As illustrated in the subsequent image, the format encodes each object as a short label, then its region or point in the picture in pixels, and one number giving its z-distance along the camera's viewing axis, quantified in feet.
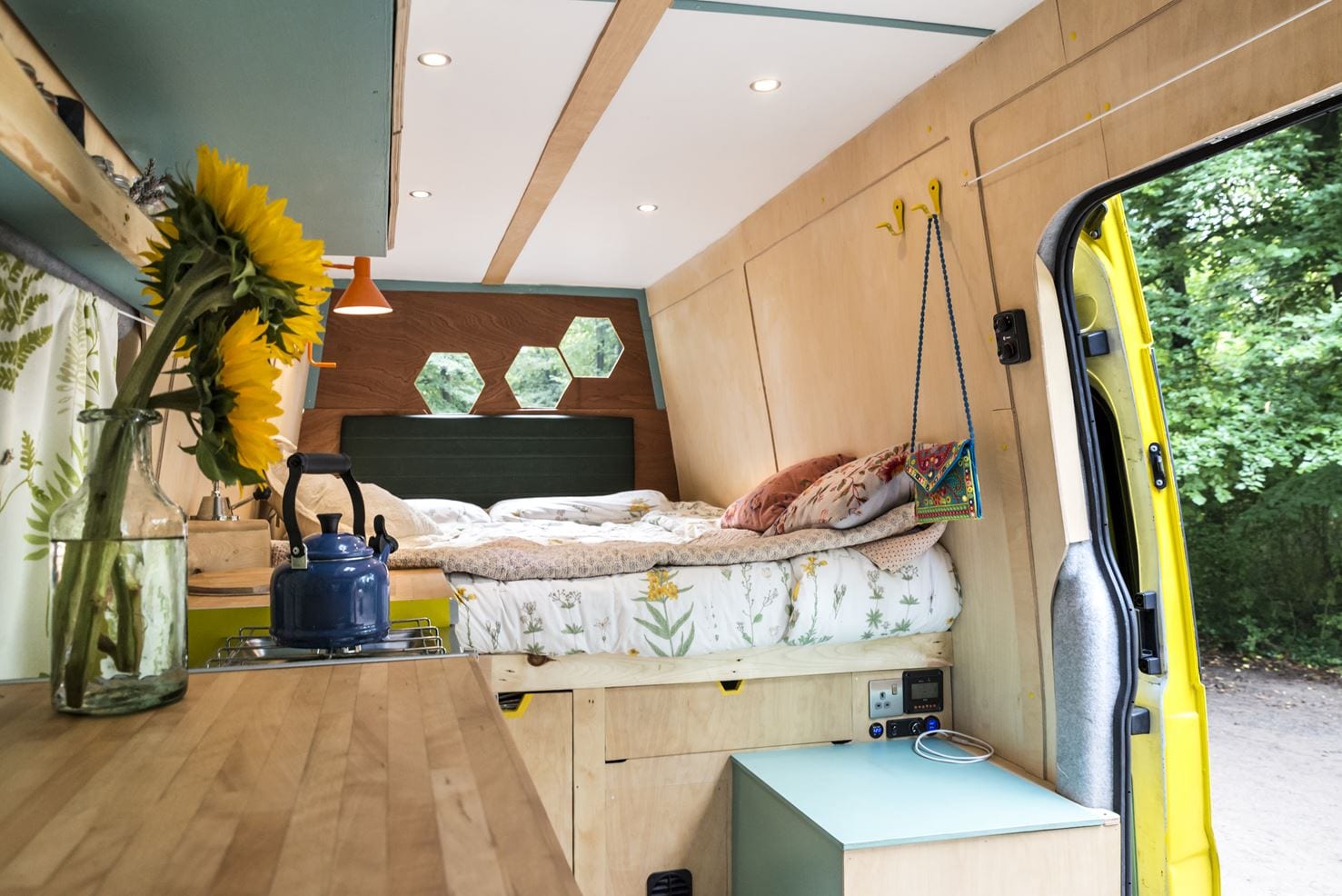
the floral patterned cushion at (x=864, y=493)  9.29
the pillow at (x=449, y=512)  15.67
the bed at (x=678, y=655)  8.37
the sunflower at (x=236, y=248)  3.01
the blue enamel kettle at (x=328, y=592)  4.55
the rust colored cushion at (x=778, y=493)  11.41
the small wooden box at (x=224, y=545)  7.39
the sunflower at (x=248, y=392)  3.02
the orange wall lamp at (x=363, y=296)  11.71
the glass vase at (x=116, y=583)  2.72
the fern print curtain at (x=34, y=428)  3.52
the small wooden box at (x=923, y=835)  6.83
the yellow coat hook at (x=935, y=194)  8.70
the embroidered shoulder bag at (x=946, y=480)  7.96
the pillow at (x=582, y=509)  16.15
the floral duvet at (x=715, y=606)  8.27
